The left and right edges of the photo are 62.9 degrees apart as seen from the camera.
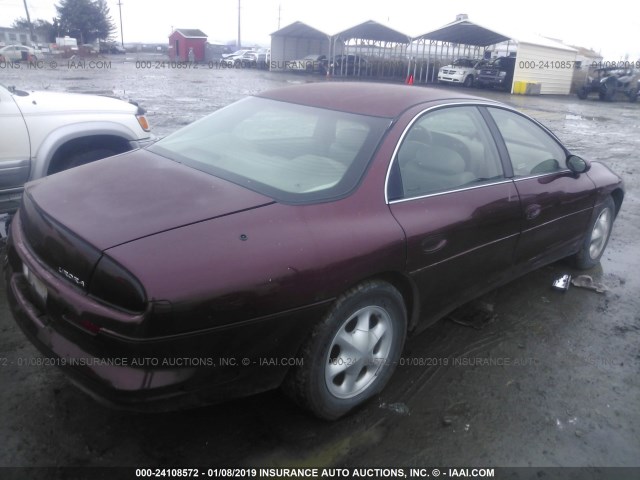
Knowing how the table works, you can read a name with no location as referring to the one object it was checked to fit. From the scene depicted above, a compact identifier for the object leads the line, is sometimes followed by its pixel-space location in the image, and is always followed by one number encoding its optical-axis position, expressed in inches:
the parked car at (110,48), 2324.6
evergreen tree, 2496.3
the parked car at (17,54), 1480.1
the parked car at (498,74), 1093.1
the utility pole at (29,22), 2423.7
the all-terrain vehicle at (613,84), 1037.8
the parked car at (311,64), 1507.1
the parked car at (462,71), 1137.4
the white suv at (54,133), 170.1
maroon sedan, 79.7
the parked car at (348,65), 1440.2
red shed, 2037.4
